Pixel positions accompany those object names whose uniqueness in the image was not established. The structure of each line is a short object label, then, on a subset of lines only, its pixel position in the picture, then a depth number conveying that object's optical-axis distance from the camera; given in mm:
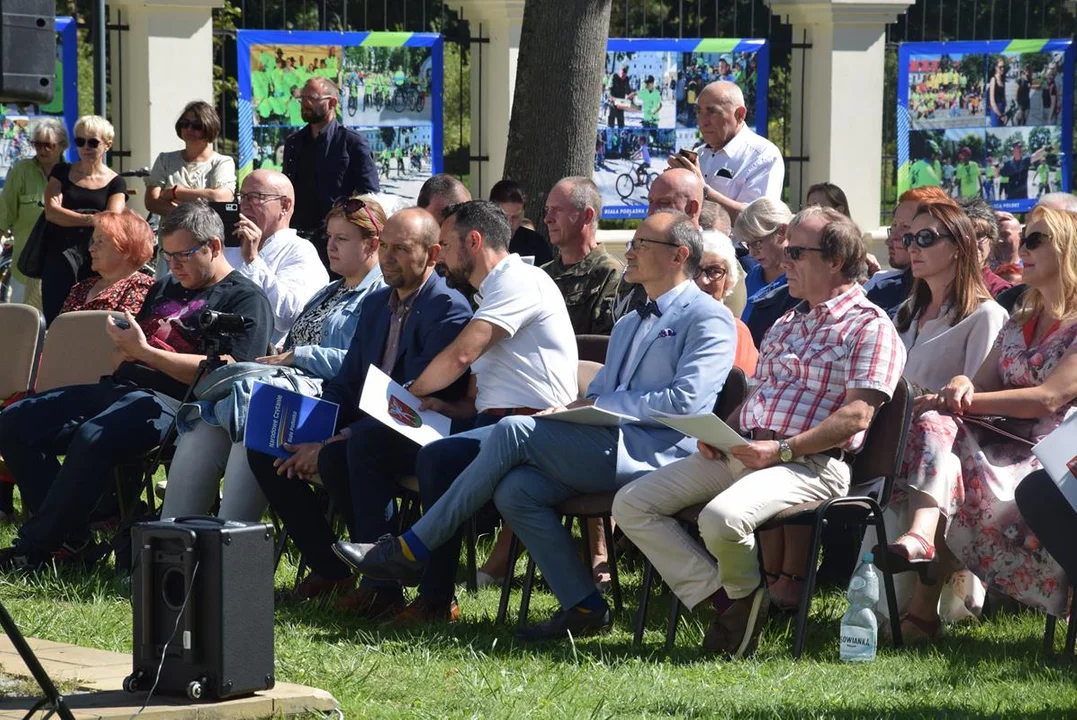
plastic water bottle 10081
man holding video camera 12822
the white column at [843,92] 25742
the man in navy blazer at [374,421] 11679
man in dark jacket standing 18536
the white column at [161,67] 23135
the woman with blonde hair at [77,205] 19223
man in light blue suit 10789
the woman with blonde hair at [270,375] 12423
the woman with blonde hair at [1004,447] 10656
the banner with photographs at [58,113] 22251
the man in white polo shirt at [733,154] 16517
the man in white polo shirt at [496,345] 11750
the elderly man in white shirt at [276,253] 15115
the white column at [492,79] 24593
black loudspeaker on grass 8279
